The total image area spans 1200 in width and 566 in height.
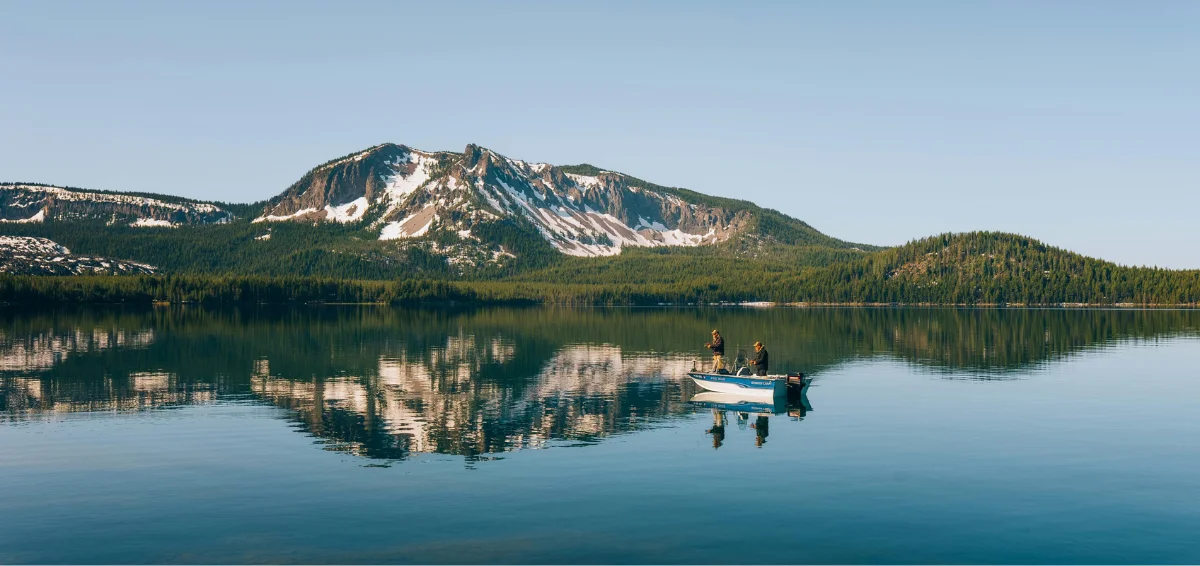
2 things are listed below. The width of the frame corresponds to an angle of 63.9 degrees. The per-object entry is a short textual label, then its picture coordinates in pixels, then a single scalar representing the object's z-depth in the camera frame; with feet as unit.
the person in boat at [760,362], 212.84
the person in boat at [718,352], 221.25
